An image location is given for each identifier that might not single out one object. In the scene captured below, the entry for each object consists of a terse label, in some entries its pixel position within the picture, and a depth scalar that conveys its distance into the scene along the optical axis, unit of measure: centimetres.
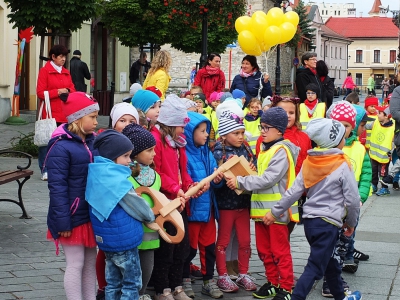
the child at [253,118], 937
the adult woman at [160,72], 1122
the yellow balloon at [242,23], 1467
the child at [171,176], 628
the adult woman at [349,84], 4893
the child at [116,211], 540
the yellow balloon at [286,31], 1456
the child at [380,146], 1323
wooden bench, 858
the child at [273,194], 655
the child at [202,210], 665
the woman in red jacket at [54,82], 1198
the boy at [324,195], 596
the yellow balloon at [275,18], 1473
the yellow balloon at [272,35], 1431
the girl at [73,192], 556
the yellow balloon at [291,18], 1494
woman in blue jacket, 1192
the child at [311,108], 1047
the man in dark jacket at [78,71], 1862
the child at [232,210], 687
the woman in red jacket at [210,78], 1299
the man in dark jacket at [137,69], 2072
